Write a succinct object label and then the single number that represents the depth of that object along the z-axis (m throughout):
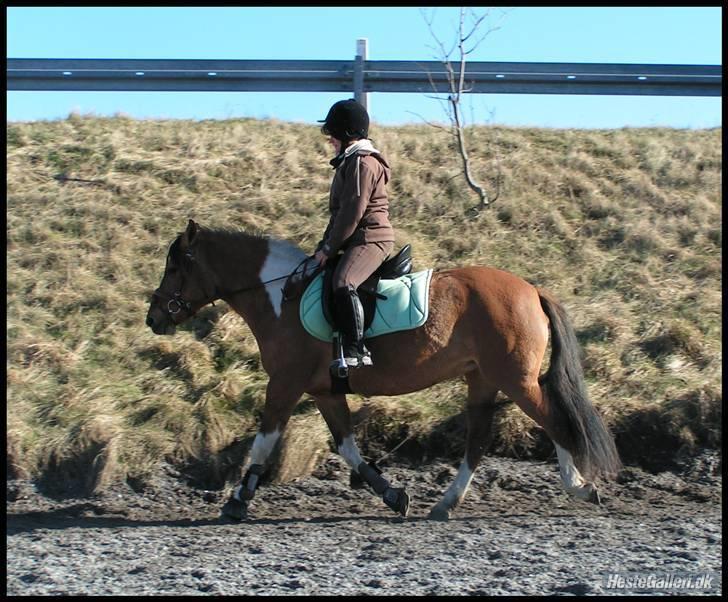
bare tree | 11.84
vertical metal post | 12.68
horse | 7.12
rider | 6.96
